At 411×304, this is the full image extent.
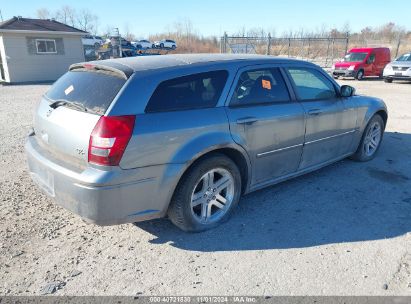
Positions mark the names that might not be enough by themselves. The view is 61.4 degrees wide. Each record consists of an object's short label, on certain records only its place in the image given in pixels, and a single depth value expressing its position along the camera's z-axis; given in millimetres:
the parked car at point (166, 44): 51031
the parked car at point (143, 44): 47278
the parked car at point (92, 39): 40259
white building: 18641
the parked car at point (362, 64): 20094
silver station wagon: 2828
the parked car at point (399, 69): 17953
